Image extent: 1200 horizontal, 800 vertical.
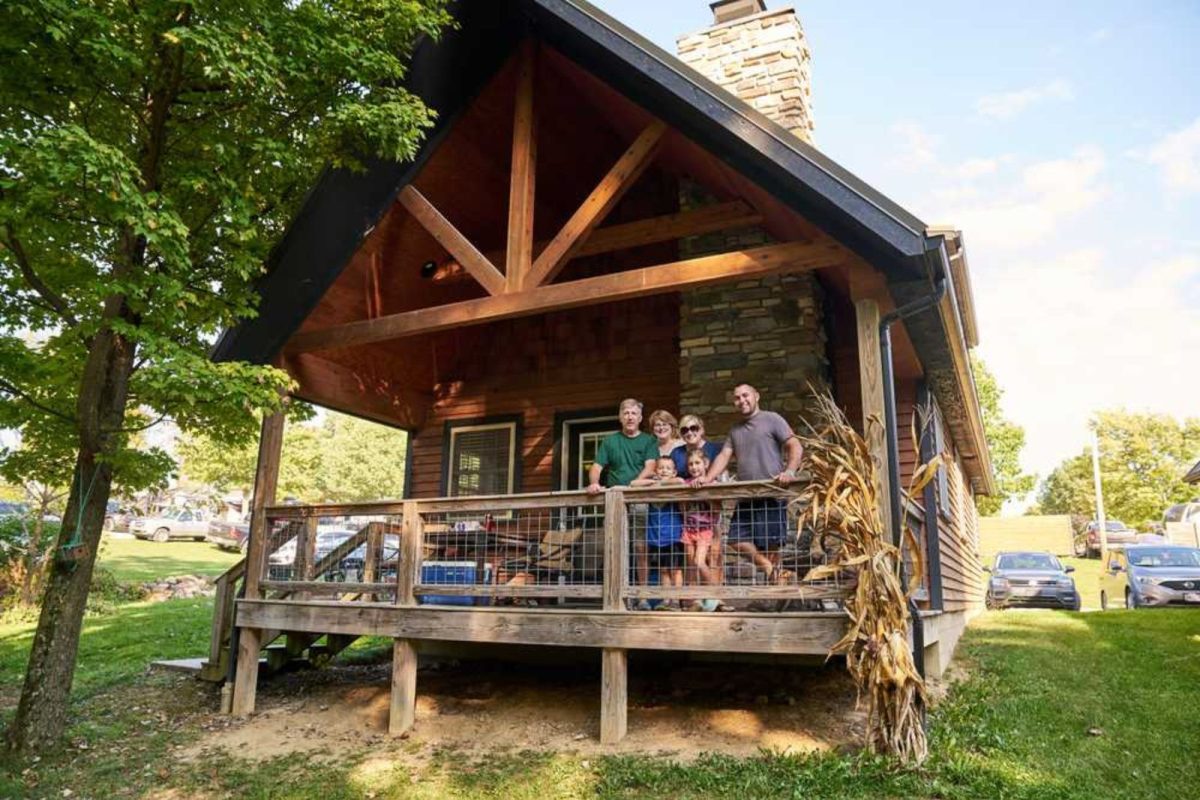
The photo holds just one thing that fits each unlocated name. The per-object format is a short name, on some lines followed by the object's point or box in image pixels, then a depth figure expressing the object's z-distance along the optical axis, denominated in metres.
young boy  5.43
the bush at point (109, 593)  13.34
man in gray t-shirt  5.20
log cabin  5.38
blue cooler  6.67
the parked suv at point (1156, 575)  13.12
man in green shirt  6.02
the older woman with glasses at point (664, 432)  6.01
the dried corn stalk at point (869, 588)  4.56
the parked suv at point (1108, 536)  38.22
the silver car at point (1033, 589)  16.44
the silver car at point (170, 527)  27.39
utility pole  33.34
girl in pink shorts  5.30
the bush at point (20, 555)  12.52
